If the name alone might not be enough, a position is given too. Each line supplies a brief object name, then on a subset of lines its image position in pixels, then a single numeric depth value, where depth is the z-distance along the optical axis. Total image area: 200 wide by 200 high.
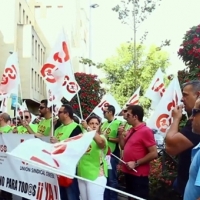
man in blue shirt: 2.08
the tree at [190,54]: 5.05
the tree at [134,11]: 11.35
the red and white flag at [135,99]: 7.20
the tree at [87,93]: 14.79
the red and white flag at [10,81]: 6.47
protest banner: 3.77
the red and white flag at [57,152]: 3.19
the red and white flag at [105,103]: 7.69
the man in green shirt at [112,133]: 5.77
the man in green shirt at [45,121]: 5.47
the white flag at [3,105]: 7.29
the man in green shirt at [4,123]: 6.21
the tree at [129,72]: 16.90
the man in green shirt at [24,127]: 6.09
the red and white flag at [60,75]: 5.39
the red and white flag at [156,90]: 5.67
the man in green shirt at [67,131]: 4.40
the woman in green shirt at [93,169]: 4.03
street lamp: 19.77
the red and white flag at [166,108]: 4.24
